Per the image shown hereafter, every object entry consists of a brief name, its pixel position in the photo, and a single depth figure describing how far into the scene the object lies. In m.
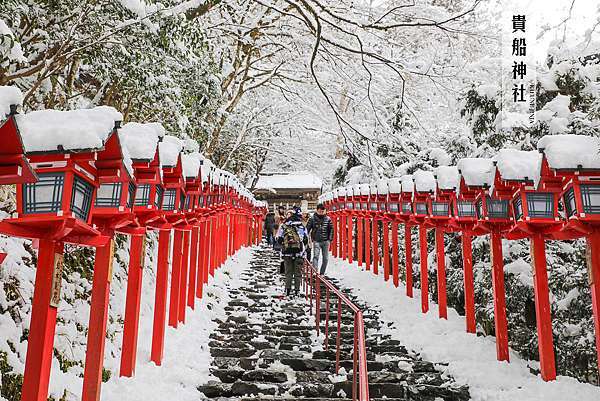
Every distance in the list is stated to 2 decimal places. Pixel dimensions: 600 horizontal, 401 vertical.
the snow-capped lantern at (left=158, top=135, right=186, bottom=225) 6.07
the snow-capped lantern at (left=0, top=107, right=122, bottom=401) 3.27
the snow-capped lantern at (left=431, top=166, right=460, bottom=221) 8.30
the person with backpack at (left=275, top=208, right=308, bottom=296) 11.06
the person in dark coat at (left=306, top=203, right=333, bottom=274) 12.98
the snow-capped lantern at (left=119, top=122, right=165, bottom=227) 4.89
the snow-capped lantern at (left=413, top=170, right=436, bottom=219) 9.33
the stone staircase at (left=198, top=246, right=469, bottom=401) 5.92
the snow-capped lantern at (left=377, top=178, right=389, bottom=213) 12.33
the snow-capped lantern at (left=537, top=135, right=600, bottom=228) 4.88
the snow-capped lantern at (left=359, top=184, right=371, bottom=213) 14.73
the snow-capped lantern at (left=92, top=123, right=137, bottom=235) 3.93
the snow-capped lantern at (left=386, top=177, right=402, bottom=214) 11.20
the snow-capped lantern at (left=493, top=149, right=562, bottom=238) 5.82
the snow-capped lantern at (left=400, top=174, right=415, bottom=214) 10.54
